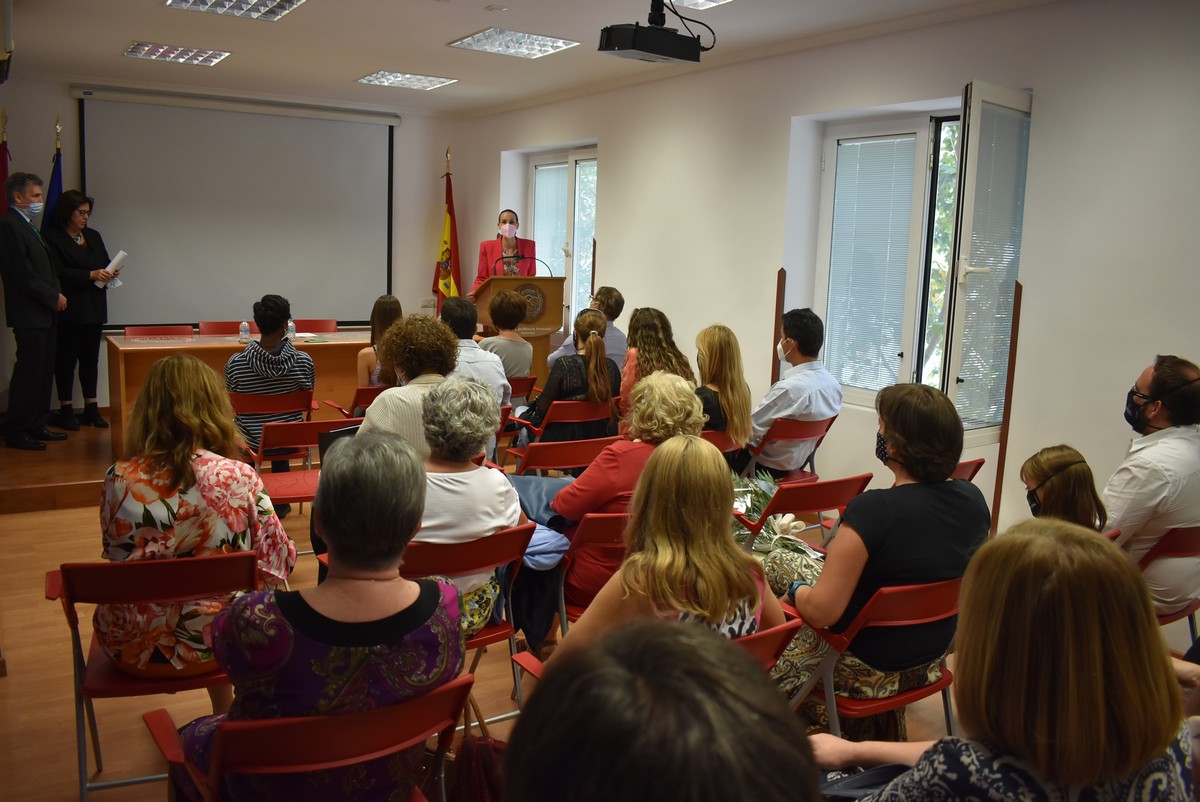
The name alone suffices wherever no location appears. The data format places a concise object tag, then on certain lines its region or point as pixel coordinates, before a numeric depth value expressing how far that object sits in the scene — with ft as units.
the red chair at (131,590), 7.51
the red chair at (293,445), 11.46
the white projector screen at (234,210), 29.37
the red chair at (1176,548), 10.27
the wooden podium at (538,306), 25.22
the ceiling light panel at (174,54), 24.45
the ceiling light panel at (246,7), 19.39
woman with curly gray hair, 8.93
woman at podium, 30.07
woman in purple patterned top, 5.47
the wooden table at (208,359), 20.21
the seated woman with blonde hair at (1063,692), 4.14
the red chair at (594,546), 9.60
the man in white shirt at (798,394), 15.67
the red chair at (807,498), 10.73
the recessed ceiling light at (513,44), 21.98
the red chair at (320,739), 5.22
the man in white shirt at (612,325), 20.74
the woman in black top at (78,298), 22.91
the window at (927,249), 15.97
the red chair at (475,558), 8.48
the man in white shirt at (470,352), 15.29
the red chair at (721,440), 14.38
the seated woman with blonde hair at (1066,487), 9.78
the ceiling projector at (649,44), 15.42
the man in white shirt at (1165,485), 10.38
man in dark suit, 20.16
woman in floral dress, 8.20
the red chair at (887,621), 7.86
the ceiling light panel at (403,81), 27.81
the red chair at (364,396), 16.61
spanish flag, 34.58
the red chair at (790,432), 15.31
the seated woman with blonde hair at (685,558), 6.83
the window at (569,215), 30.53
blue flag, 26.94
